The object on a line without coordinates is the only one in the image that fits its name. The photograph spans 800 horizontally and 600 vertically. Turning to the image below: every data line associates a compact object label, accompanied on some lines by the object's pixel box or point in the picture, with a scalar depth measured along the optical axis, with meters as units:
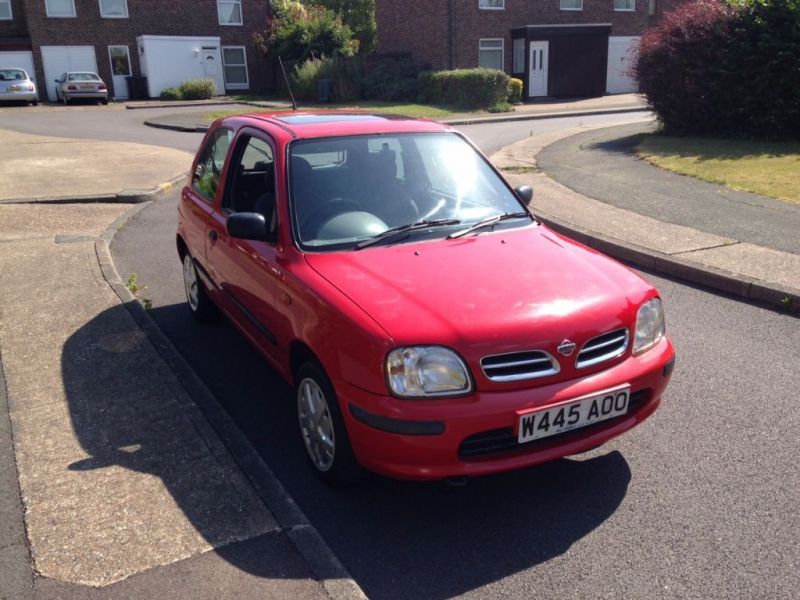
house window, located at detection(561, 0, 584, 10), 36.88
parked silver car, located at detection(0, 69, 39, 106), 32.97
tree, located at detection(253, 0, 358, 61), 37.47
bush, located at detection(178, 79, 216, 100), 37.38
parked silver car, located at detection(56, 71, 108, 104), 34.16
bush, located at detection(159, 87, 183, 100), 37.26
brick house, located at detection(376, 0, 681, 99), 34.59
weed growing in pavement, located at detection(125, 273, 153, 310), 6.89
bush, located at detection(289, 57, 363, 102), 32.72
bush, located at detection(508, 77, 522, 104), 31.72
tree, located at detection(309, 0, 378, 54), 57.59
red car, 3.23
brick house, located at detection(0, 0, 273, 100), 37.81
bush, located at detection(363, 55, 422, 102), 31.88
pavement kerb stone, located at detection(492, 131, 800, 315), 6.29
